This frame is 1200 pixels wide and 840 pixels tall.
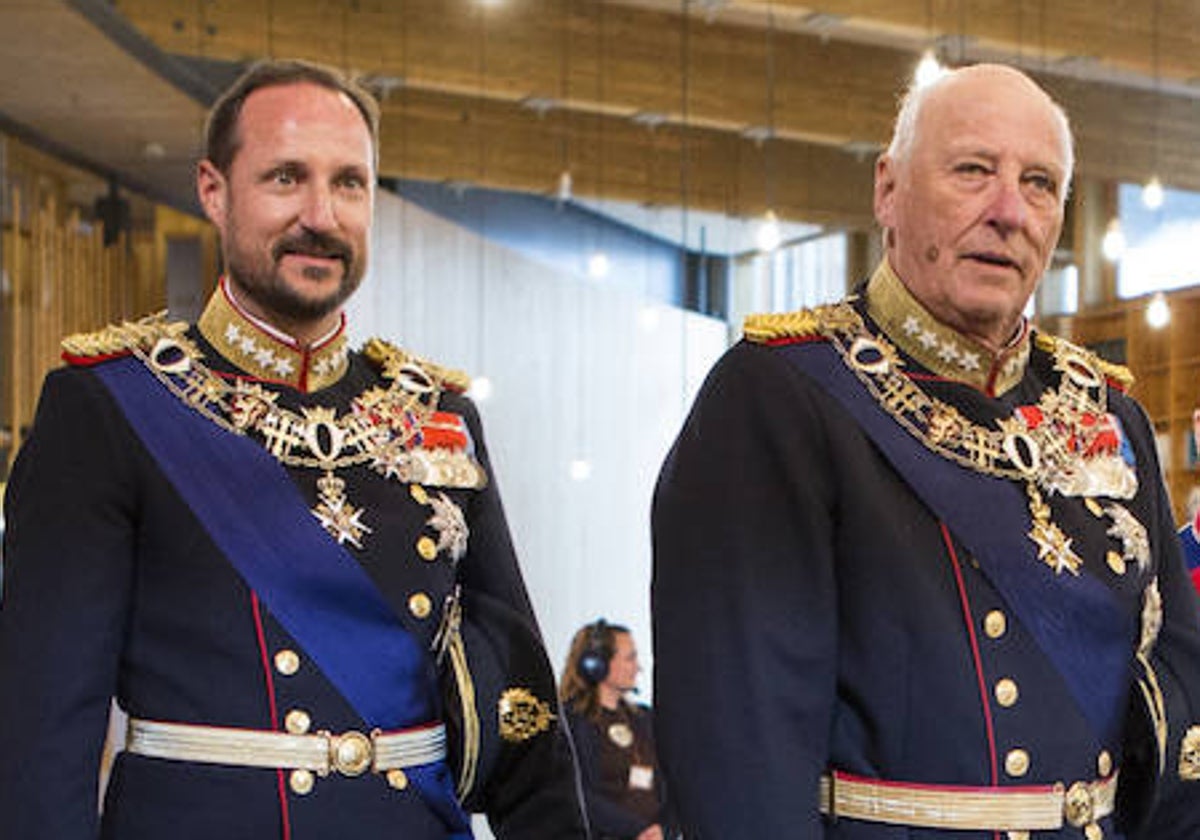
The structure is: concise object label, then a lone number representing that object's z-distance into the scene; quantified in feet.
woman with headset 20.66
